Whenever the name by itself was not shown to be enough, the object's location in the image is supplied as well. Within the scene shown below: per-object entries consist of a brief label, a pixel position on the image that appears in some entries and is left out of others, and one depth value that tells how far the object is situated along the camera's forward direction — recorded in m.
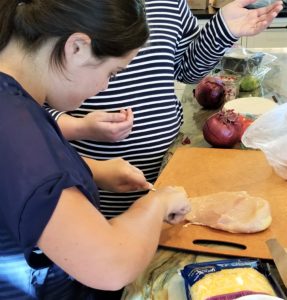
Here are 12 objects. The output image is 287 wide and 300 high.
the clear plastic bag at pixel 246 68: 1.51
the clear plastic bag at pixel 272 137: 0.98
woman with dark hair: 0.50
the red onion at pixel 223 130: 1.13
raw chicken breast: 0.79
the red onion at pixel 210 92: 1.37
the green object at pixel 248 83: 1.51
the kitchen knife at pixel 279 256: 0.65
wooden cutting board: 0.76
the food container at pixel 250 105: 1.28
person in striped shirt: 1.07
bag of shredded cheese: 0.60
